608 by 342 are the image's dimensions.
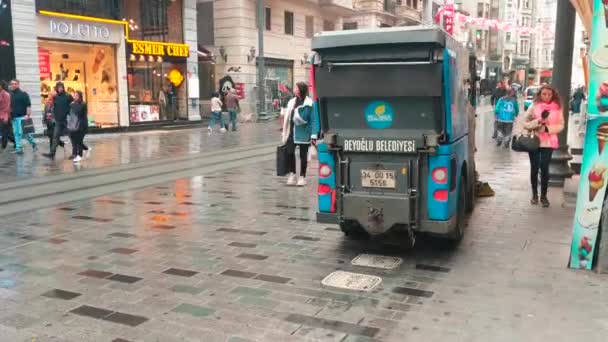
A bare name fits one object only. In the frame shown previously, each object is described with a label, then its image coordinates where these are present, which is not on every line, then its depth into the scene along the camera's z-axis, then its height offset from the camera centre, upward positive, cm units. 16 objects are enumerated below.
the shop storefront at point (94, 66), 2044 +163
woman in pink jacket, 786 -29
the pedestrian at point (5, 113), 1455 -8
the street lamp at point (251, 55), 2816 +258
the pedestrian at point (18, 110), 1473 -1
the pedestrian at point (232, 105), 2297 +11
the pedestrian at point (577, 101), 2752 +17
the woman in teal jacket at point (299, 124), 948 -29
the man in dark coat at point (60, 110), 1333 -2
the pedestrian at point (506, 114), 1549 -24
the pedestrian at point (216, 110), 2280 -9
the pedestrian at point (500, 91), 1750 +48
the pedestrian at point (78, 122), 1282 -29
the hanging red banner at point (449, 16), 3491 +548
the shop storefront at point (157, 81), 2303 +115
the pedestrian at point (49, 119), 1461 -25
